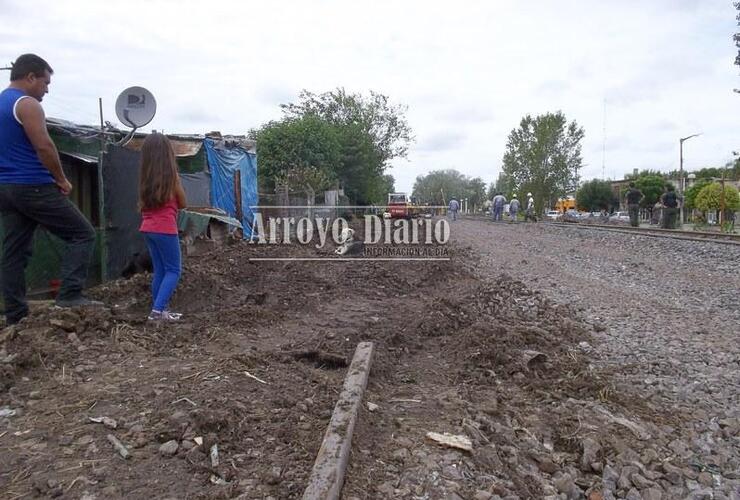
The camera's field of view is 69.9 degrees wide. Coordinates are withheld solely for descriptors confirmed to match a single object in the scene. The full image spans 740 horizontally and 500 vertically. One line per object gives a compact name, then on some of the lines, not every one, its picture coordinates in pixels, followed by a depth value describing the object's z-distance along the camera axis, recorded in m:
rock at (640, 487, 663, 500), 2.42
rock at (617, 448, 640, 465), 2.67
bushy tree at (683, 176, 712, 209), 43.27
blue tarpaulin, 12.16
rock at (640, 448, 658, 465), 2.70
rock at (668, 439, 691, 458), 2.81
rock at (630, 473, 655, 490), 2.49
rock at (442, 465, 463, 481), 2.33
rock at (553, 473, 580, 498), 2.39
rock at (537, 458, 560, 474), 2.55
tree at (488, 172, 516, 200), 60.47
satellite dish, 6.63
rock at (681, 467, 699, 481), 2.61
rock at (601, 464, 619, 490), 2.48
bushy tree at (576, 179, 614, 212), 77.31
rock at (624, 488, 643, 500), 2.41
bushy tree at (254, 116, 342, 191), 27.92
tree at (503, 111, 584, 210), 57.56
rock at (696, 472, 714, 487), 2.56
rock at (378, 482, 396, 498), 2.15
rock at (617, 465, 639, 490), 2.48
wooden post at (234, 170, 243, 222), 13.16
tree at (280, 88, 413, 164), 49.34
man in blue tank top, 3.59
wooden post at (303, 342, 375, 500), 1.96
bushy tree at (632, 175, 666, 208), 66.75
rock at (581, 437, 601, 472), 2.62
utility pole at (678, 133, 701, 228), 35.46
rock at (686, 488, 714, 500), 2.45
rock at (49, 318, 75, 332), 3.55
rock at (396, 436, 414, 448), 2.58
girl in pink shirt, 4.27
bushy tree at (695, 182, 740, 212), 28.73
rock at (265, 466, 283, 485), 2.12
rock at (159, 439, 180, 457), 2.27
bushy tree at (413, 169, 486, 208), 118.50
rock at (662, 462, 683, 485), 2.58
